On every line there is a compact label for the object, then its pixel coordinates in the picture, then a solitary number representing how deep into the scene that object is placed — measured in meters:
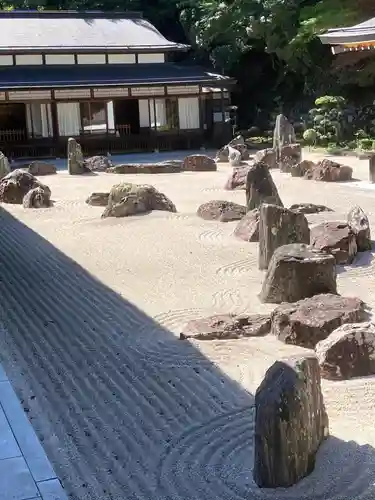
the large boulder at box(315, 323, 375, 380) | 6.04
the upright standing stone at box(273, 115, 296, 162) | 21.67
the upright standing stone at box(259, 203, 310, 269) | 9.60
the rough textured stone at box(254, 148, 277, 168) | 21.78
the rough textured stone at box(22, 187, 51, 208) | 15.95
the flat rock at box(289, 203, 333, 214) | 13.45
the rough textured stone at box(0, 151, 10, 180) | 20.70
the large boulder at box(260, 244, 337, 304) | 7.95
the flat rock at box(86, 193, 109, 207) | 15.63
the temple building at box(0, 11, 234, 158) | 27.80
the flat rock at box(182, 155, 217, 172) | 22.17
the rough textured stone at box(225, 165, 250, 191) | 17.44
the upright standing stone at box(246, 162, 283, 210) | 12.72
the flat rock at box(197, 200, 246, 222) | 13.22
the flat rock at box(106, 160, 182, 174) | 22.14
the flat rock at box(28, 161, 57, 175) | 22.58
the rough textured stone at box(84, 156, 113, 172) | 23.41
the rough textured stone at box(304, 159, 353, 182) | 18.12
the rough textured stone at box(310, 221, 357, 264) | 9.84
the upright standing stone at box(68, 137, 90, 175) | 22.34
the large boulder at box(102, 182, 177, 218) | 13.83
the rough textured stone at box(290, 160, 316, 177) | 19.31
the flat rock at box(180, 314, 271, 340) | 7.12
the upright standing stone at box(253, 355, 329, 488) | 4.40
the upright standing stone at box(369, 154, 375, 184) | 17.09
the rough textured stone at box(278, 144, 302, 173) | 20.45
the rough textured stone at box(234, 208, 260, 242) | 11.41
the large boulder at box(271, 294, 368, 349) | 6.78
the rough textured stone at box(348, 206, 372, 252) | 10.37
